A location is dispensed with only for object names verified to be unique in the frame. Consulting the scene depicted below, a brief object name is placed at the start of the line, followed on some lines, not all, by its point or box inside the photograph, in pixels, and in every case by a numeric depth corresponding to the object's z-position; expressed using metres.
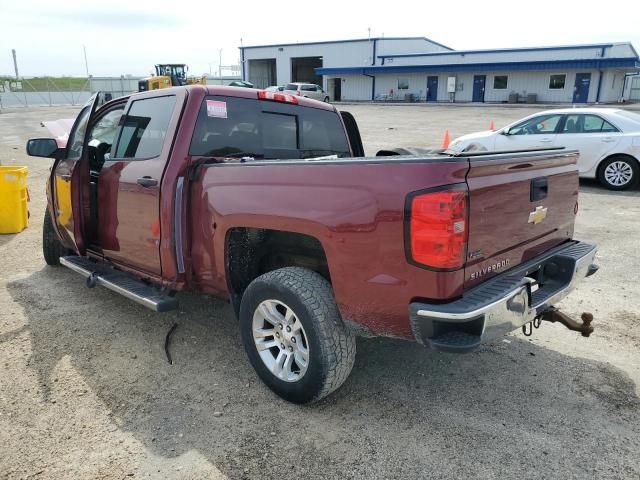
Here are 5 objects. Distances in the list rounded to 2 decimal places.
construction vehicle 31.89
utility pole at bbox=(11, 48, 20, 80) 59.67
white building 38.97
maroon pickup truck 2.60
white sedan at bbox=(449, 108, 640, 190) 10.12
